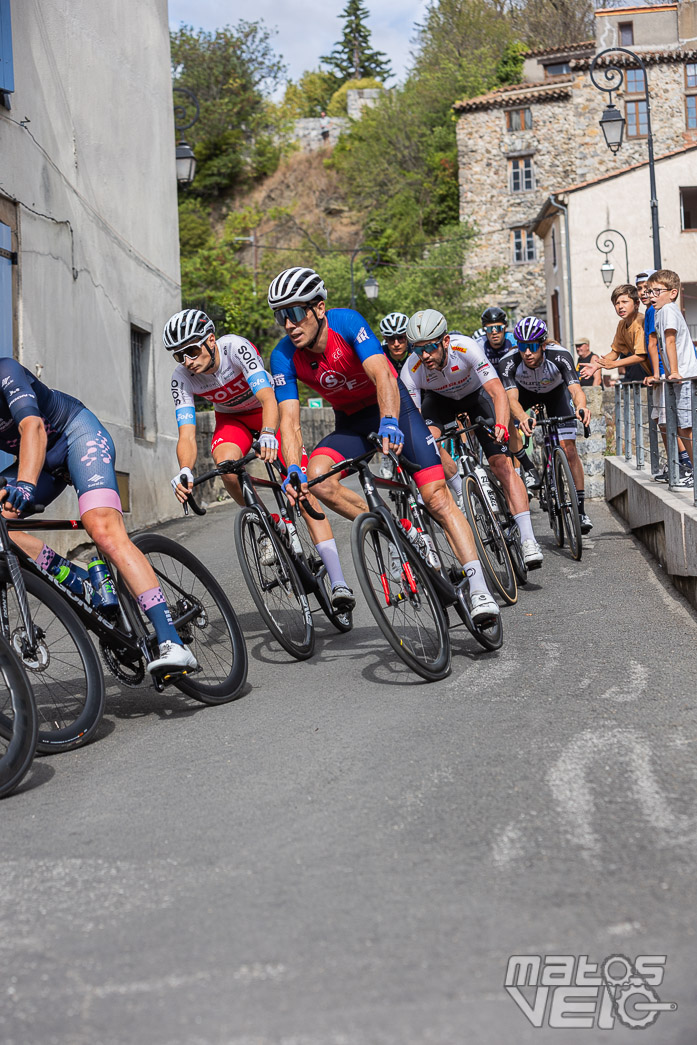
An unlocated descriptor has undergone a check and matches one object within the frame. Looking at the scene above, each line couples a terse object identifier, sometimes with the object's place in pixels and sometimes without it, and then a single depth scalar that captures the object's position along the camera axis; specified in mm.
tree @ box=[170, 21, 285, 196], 72038
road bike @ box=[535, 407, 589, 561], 9820
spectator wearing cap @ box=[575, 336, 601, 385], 17828
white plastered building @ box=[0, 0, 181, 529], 11383
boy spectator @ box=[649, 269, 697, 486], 8930
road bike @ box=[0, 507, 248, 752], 4840
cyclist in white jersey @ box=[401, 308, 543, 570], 7613
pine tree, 96438
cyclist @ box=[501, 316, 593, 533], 9578
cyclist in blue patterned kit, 5055
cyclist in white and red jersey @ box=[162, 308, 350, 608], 6520
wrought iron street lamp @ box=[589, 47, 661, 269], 20125
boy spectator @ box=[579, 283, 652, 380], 10766
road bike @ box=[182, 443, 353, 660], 6535
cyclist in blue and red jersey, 6219
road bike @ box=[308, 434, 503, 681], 5672
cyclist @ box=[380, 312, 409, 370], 9883
